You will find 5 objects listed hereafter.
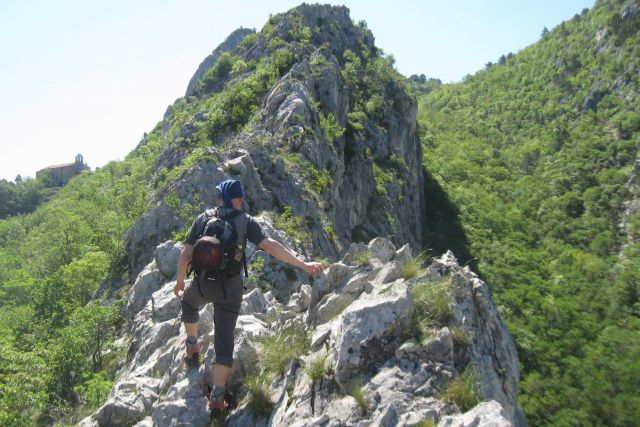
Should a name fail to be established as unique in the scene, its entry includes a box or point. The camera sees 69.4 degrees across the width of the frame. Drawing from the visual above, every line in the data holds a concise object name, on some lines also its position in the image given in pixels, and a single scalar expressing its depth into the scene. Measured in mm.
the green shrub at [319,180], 22792
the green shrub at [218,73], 61781
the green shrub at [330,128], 30220
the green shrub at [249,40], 62719
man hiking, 6238
